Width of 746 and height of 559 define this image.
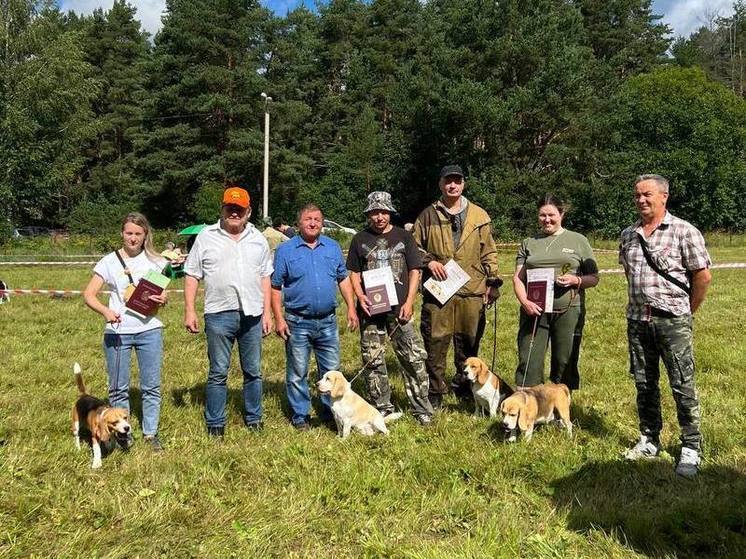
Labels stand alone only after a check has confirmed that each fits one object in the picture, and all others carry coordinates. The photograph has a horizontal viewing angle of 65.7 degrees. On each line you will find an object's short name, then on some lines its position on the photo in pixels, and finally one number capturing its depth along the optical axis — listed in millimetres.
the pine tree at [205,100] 33531
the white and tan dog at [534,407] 4398
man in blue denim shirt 4879
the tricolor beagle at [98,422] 4148
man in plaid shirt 3881
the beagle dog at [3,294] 11781
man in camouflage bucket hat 4973
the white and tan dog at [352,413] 4738
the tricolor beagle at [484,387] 4973
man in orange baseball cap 4520
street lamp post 25703
